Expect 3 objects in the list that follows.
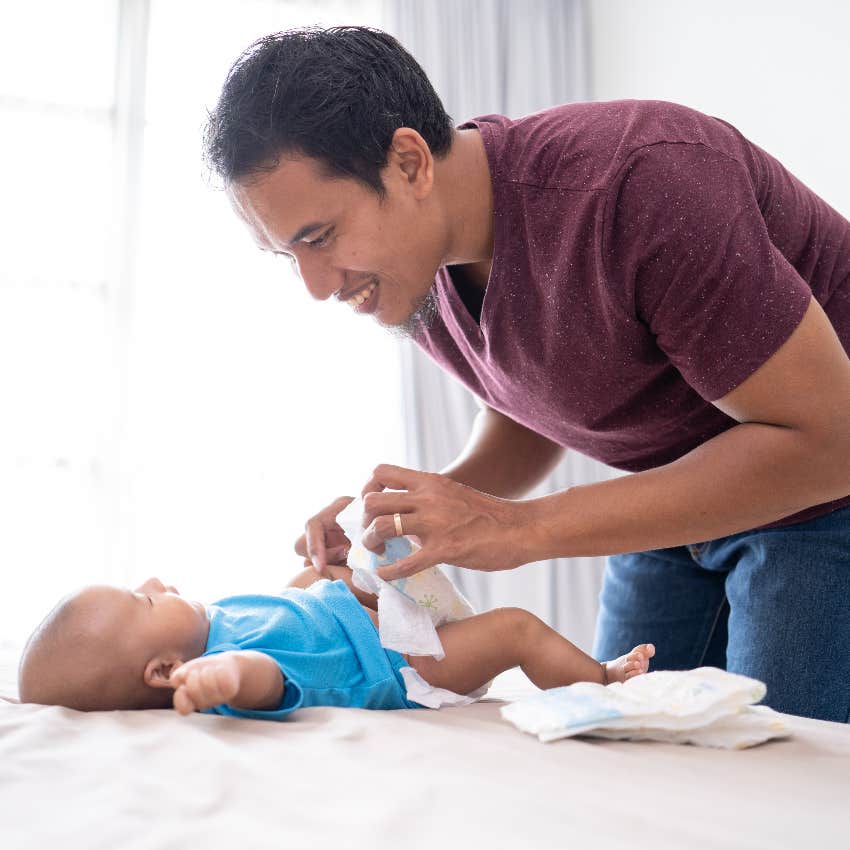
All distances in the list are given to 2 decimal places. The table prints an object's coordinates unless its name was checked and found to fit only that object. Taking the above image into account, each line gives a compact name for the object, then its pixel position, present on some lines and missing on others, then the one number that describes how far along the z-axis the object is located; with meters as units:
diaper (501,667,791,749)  1.09
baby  1.21
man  1.26
